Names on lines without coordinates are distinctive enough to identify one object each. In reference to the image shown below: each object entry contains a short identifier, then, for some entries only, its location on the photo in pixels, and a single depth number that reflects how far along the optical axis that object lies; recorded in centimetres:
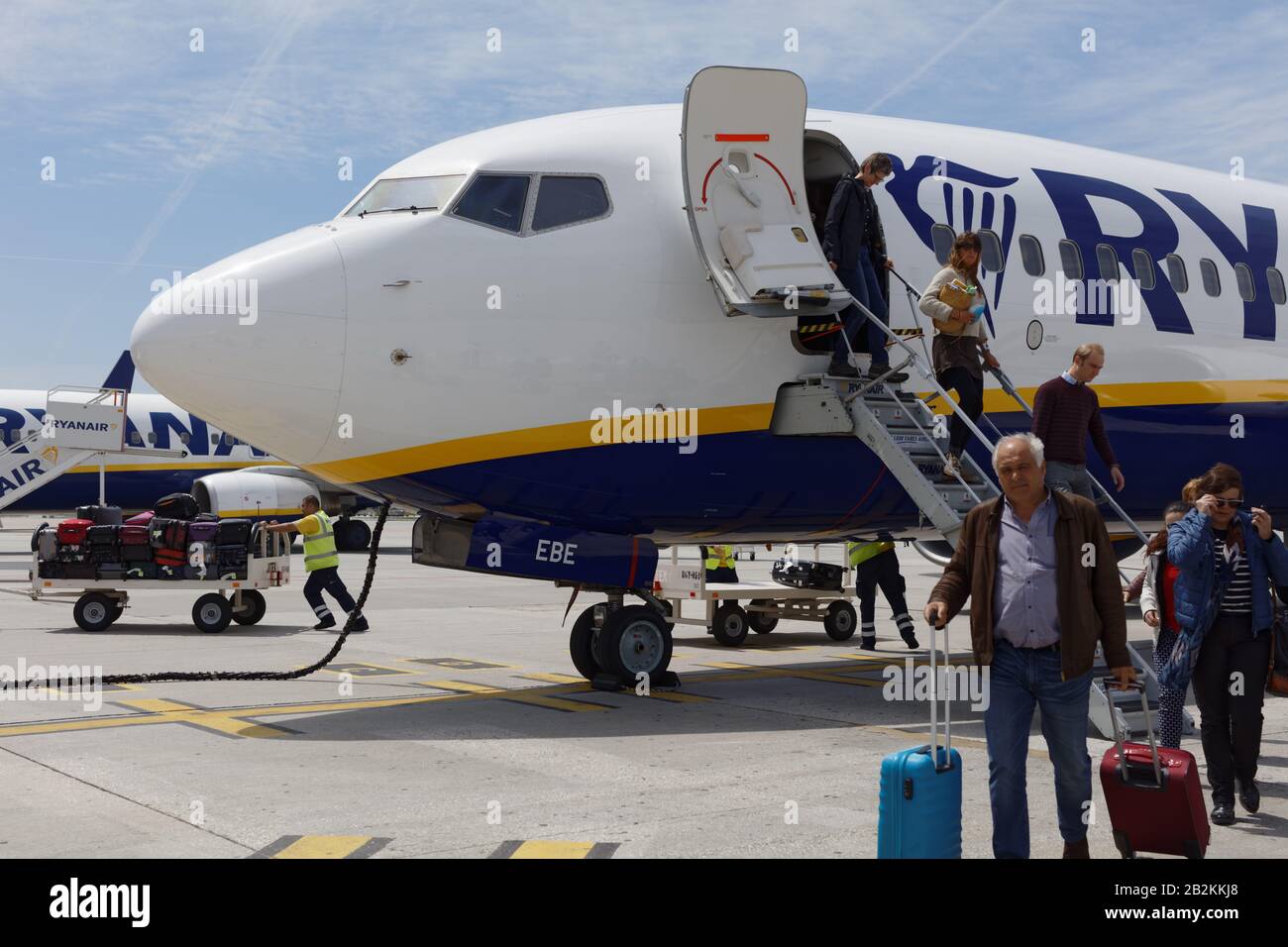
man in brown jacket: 568
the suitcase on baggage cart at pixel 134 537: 1809
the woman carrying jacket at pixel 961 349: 1018
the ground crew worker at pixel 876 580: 1596
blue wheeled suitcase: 550
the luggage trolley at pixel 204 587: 1786
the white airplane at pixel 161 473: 3222
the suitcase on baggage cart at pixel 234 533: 1814
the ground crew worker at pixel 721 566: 1828
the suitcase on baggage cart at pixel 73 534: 1800
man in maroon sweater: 951
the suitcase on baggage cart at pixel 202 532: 1798
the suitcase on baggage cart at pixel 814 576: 1795
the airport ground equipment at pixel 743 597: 1667
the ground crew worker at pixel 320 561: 1786
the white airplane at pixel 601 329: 973
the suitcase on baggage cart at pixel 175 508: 1906
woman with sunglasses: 739
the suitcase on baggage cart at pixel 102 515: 1912
